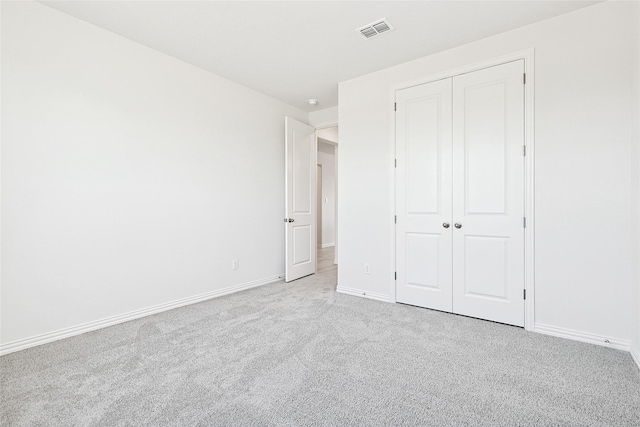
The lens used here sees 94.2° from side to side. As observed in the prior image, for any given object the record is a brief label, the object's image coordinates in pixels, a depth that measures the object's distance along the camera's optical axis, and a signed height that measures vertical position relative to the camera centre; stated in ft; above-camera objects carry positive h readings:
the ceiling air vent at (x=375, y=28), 8.00 +4.97
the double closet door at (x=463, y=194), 8.34 +0.39
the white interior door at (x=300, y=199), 13.34 +0.41
